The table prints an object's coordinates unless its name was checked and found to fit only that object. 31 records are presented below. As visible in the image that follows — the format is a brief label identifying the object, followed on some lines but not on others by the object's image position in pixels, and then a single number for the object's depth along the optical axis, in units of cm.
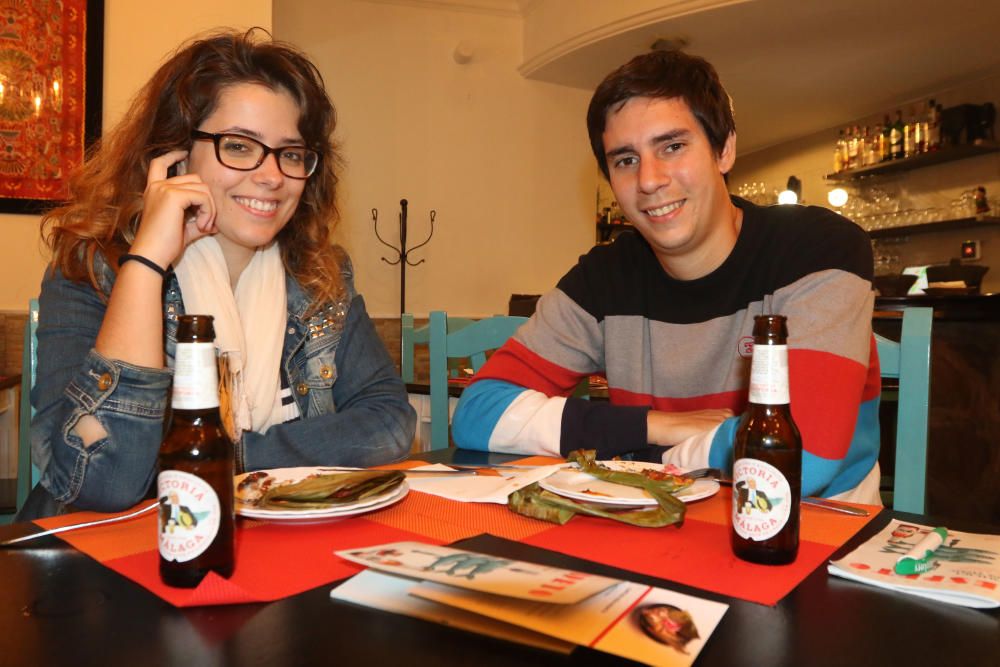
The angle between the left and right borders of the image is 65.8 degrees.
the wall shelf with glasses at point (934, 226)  608
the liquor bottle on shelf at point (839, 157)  734
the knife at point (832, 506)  97
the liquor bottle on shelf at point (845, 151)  725
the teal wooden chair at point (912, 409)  131
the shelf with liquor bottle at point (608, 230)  765
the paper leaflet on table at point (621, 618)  53
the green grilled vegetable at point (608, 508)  88
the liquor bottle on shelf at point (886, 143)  674
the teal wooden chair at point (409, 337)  280
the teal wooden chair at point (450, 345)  218
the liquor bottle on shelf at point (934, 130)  636
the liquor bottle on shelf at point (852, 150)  714
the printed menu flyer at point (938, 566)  68
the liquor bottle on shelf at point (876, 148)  685
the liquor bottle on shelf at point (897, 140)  665
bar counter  314
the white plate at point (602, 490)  93
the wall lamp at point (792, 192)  787
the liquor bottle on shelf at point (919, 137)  645
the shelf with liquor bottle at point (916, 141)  609
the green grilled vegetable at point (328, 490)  90
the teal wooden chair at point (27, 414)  154
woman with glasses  104
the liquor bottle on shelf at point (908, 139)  656
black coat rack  582
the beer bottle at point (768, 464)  73
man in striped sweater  132
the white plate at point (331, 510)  87
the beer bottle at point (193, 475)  66
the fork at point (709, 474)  111
